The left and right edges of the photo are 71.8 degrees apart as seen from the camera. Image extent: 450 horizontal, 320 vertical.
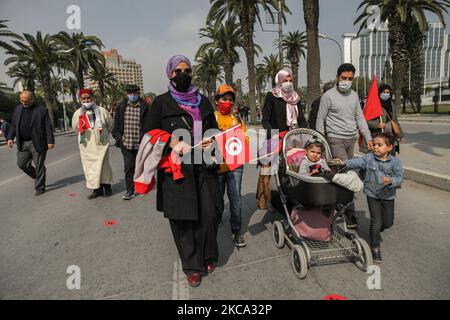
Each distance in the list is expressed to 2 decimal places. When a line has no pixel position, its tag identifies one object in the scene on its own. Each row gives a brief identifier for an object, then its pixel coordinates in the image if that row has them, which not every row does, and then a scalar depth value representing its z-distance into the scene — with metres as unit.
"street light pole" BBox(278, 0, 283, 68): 17.49
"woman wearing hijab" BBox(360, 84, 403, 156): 4.83
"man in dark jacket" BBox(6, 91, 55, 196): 6.31
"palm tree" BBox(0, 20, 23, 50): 22.48
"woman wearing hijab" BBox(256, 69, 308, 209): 4.13
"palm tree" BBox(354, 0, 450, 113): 20.45
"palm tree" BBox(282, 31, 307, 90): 37.06
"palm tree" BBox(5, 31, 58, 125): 30.83
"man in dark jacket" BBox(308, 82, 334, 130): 4.98
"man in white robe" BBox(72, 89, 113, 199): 5.87
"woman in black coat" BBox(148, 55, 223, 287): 2.76
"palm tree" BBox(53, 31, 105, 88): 31.14
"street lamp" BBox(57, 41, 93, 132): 30.52
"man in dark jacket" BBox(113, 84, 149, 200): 5.68
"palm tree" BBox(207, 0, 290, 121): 20.58
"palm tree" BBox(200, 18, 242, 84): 26.45
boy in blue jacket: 3.08
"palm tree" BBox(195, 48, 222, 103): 43.69
